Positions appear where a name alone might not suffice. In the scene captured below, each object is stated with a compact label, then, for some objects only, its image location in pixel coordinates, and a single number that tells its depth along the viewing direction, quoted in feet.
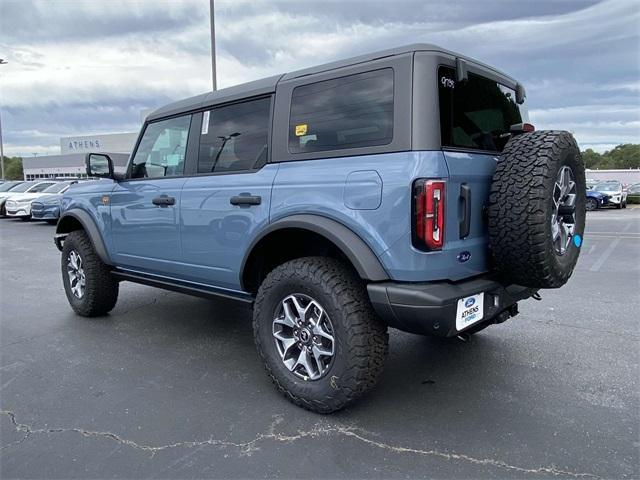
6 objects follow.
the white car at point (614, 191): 77.82
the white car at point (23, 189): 63.72
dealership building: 180.24
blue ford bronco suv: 8.43
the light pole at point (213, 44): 44.83
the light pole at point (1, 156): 125.24
